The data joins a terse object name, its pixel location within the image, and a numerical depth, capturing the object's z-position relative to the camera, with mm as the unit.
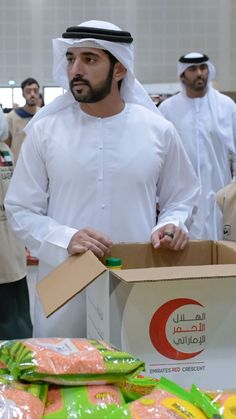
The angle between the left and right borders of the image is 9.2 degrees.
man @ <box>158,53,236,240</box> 8878
